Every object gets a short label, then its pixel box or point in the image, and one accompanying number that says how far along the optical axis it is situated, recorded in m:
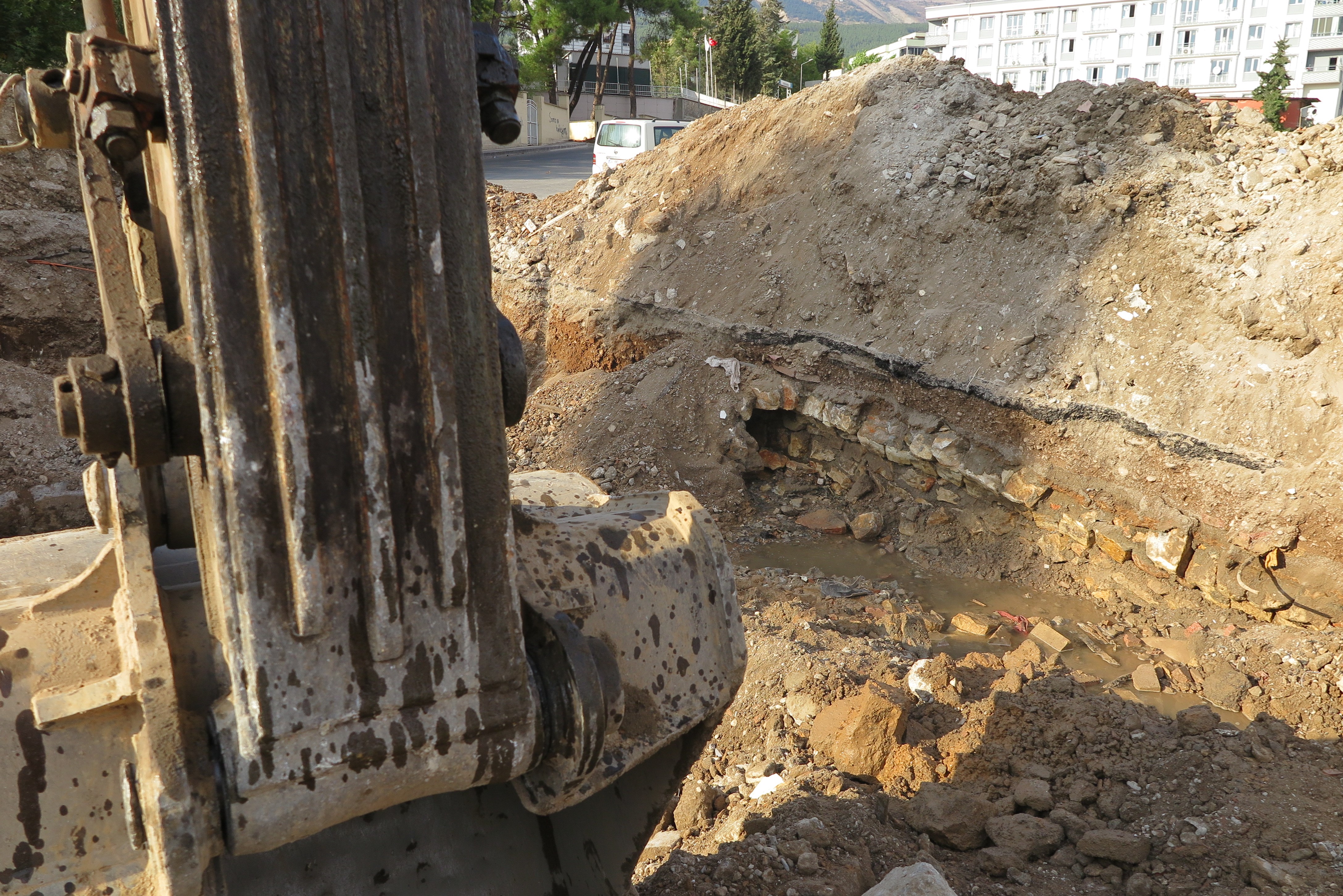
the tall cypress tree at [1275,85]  25.83
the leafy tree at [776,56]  38.28
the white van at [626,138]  14.59
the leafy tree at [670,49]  34.38
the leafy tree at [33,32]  9.20
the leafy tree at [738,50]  36.19
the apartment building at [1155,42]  43.69
